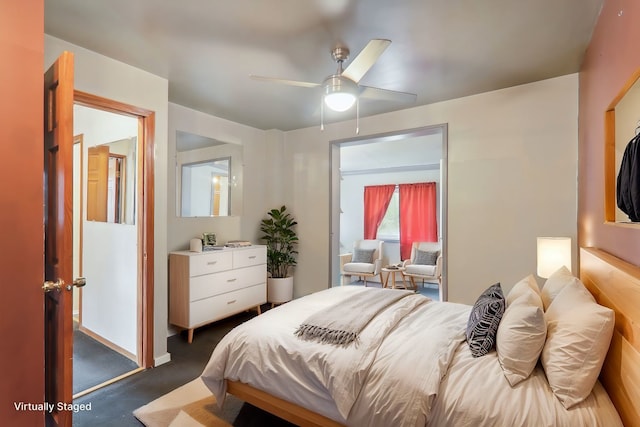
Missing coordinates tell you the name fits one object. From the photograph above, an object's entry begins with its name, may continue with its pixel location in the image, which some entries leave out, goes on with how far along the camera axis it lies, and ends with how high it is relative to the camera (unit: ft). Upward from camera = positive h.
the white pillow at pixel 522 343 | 4.52 -1.93
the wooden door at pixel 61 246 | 4.52 -0.50
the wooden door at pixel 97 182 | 10.72 +1.11
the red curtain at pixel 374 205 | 22.80 +0.62
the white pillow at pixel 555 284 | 5.81 -1.39
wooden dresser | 10.31 -2.56
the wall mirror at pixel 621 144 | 4.41 +1.19
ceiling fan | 6.43 +2.98
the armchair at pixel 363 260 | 18.90 -3.00
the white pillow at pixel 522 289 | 6.01 -1.51
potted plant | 14.10 -1.78
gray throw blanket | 5.73 -2.14
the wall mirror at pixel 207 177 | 11.55 +1.47
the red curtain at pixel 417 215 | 21.06 -0.11
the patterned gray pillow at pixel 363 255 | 19.65 -2.69
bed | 3.93 -2.48
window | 22.79 -0.71
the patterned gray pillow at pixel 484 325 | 5.22 -1.97
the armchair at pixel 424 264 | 17.61 -2.98
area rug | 6.52 -4.39
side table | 18.54 -3.72
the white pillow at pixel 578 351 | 4.07 -1.88
